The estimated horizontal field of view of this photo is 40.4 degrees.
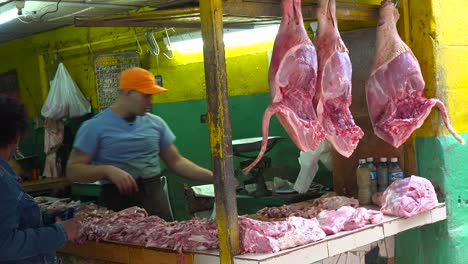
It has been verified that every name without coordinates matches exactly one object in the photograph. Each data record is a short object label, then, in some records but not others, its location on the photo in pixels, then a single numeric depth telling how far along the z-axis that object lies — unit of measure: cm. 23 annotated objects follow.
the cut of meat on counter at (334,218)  358
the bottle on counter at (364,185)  455
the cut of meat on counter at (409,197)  405
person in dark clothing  308
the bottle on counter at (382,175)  455
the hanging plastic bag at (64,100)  949
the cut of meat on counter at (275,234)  318
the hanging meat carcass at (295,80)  358
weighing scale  601
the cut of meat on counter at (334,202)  430
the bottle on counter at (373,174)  457
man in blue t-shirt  508
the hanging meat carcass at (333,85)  382
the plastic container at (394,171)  448
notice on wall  873
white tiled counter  312
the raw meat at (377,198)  439
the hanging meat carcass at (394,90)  424
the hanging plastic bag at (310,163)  530
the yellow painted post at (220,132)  319
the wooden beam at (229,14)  360
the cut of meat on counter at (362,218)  368
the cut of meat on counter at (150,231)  338
